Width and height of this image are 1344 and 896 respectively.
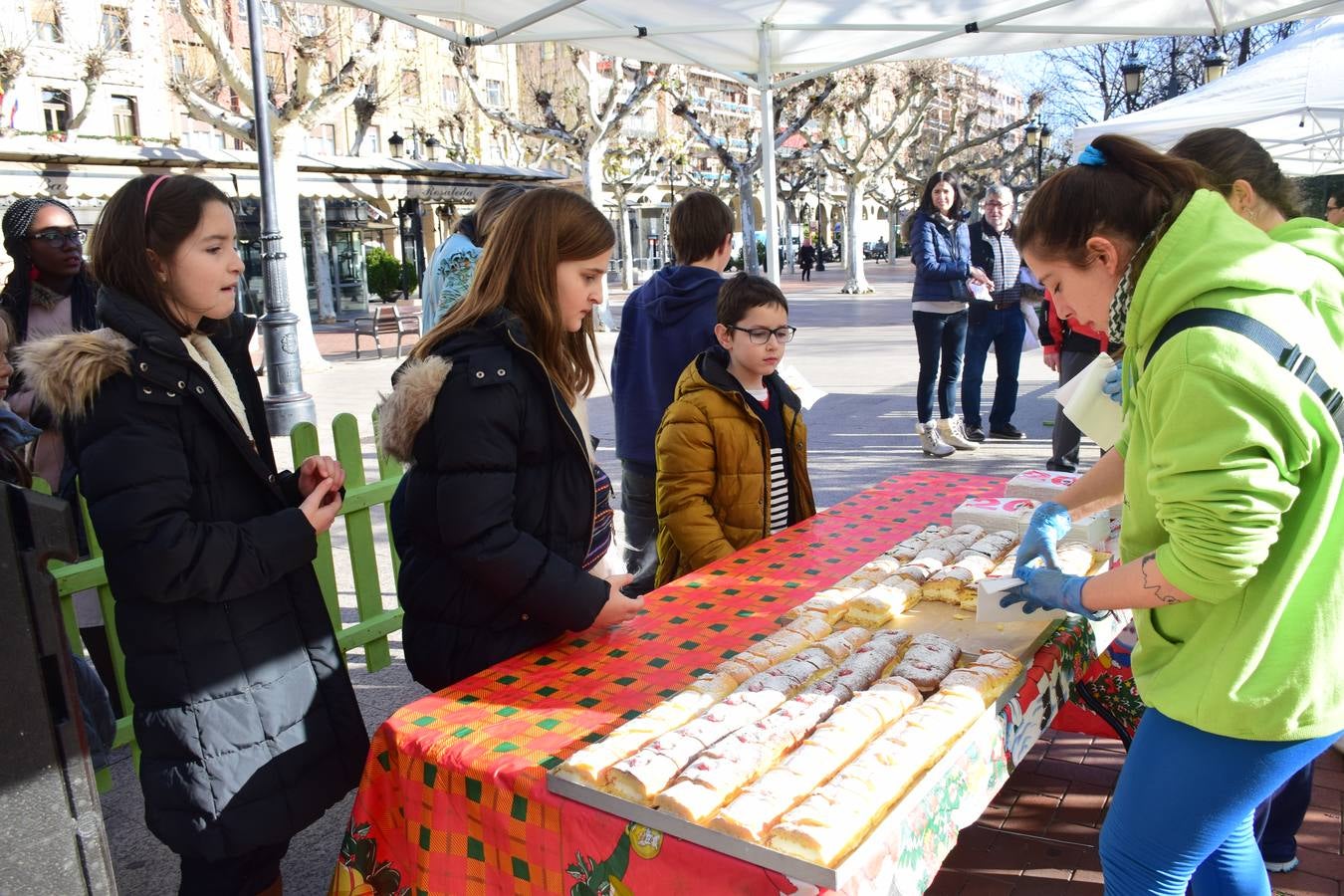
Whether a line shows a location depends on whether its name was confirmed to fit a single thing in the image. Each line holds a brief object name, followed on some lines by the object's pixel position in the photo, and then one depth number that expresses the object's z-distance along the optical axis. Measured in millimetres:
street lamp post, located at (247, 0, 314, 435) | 10359
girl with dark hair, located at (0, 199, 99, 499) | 3723
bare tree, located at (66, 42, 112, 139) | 23750
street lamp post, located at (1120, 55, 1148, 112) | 18938
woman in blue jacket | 7461
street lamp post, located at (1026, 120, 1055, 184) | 27484
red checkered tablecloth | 1701
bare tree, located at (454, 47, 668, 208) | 18516
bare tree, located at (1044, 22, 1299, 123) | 26219
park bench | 16973
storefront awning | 11609
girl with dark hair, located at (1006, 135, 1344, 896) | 1427
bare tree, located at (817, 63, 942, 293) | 28594
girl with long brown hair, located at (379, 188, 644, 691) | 2111
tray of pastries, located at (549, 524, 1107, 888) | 1449
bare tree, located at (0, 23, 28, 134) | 19766
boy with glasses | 3152
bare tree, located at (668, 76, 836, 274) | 20672
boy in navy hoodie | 4109
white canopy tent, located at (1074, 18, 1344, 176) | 8227
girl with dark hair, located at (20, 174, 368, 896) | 1860
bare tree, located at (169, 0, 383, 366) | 13633
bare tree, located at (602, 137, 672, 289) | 32972
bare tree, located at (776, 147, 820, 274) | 40125
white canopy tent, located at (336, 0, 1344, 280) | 6227
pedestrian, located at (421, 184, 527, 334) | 4039
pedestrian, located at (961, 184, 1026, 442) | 7645
